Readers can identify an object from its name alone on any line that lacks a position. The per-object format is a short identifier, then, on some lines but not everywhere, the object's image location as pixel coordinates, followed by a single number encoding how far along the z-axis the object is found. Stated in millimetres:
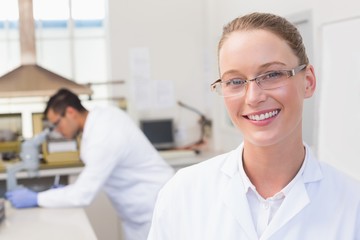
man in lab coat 2383
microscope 2577
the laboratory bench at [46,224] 2004
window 4117
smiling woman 1017
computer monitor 3926
